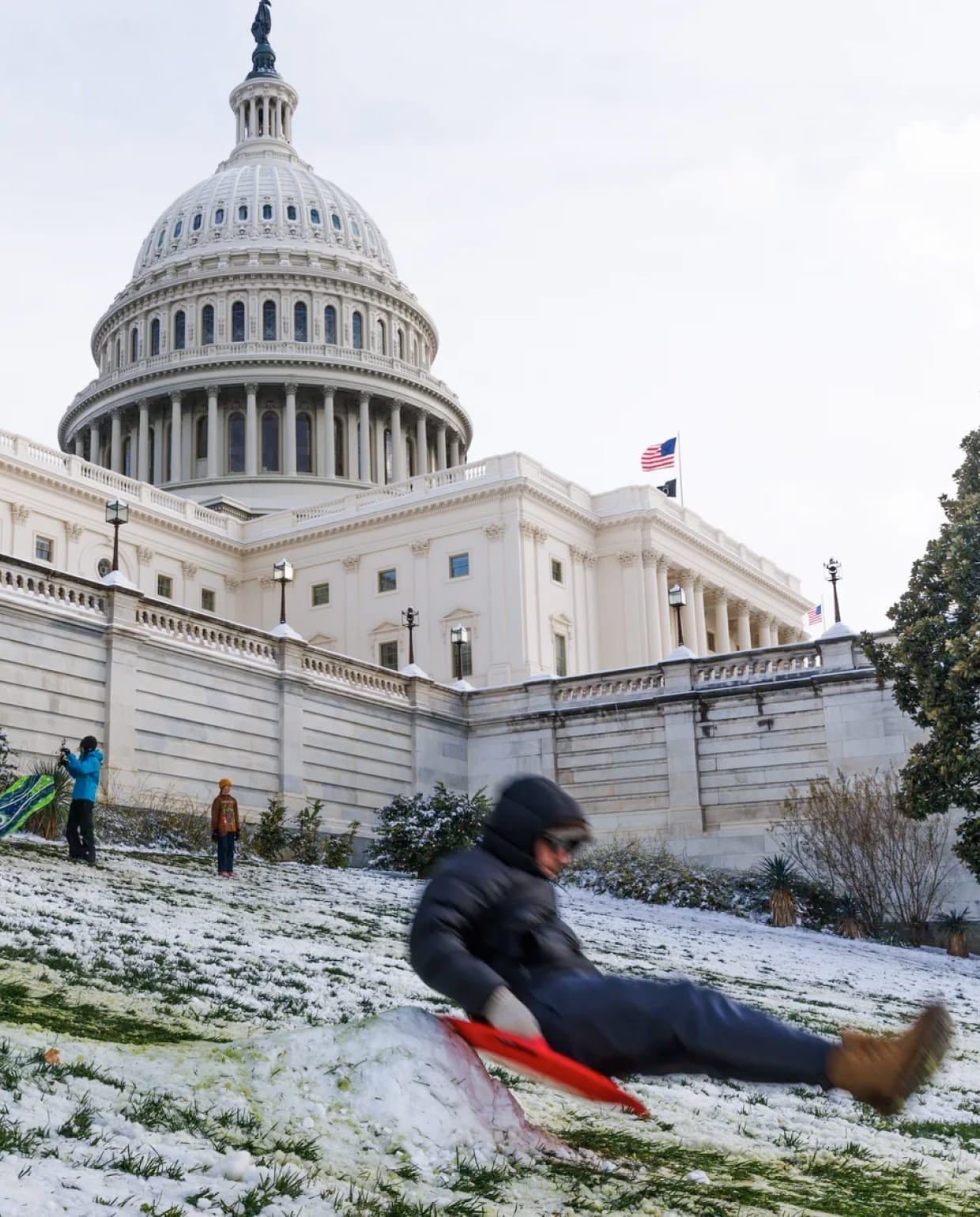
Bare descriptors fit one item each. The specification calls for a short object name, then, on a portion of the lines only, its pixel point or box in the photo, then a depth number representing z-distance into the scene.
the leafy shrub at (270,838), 30.22
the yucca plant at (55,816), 24.55
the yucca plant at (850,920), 30.06
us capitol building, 66.12
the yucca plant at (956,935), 30.34
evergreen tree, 28.48
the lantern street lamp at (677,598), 38.40
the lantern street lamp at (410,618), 43.97
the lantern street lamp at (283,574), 36.81
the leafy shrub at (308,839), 31.00
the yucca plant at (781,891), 29.86
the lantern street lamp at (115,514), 33.69
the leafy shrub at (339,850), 31.61
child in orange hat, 23.14
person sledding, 5.45
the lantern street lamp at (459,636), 42.72
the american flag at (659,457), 64.94
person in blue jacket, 20.86
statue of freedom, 129.25
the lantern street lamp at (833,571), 37.25
